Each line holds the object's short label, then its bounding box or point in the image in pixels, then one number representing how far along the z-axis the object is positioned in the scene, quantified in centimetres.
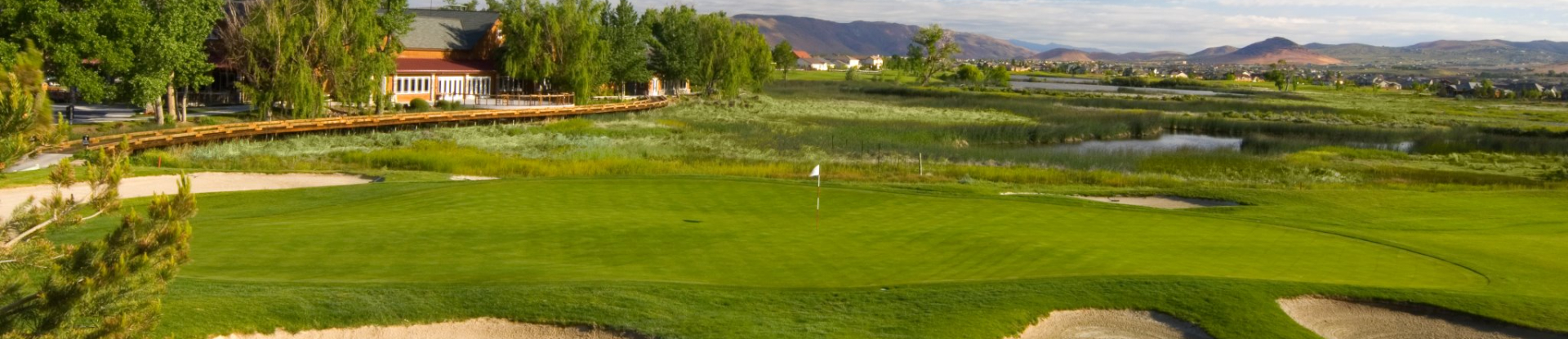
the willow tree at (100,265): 838
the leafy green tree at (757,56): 10225
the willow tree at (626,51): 8200
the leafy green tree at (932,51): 16138
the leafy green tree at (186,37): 4419
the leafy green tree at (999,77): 15725
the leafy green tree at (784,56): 16227
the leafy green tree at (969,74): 16525
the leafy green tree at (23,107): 824
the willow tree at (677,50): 8919
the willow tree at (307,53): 5028
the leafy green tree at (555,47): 7256
